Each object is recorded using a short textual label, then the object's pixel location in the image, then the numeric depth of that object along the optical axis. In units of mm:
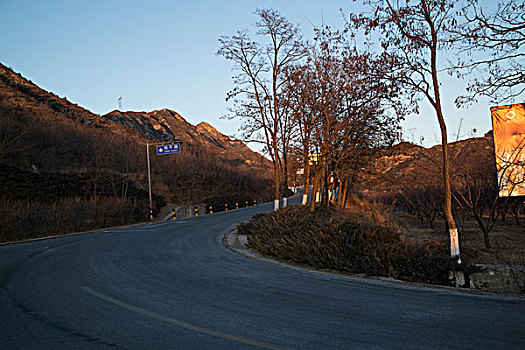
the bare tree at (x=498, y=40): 9383
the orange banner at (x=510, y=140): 16203
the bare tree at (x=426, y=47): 10297
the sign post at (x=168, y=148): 34406
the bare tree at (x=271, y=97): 23875
